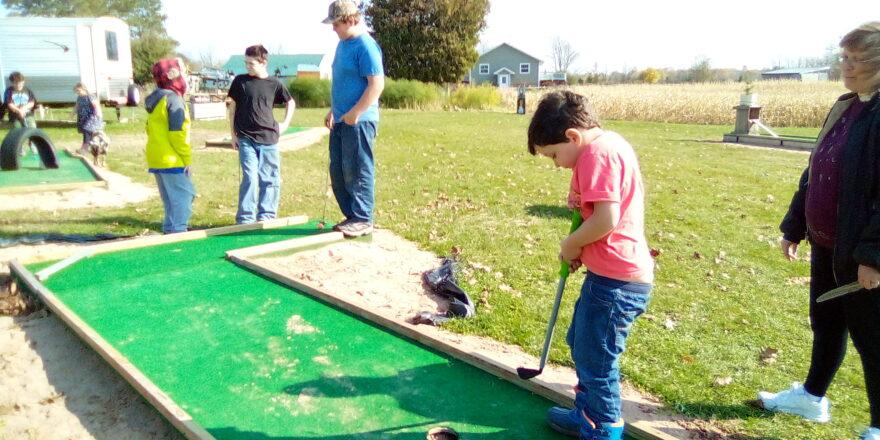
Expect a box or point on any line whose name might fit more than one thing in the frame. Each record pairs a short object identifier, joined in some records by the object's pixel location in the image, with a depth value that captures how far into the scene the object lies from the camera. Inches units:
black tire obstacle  409.1
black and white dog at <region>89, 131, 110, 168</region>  442.3
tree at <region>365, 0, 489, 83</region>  1434.5
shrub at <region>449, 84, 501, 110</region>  1293.1
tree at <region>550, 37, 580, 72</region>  4023.1
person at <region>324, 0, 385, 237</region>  219.3
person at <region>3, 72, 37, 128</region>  547.2
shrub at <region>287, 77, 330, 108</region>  1337.4
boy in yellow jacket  231.6
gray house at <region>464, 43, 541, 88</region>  2906.0
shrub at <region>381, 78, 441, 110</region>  1268.5
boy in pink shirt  93.0
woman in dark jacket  97.3
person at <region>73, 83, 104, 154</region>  487.5
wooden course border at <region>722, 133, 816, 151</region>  639.8
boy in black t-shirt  251.6
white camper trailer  806.5
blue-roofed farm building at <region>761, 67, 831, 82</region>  2800.2
